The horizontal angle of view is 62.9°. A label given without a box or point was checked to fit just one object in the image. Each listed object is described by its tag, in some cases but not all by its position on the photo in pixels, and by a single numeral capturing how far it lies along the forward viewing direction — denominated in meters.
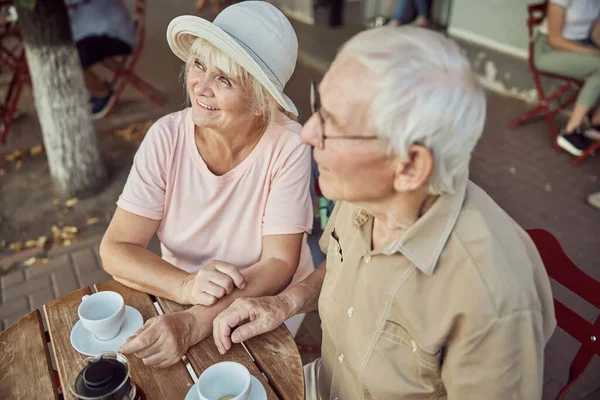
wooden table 1.49
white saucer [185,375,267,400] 1.39
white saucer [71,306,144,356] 1.58
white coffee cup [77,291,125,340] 1.55
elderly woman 1.80
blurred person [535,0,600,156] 4.63
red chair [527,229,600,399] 1.61
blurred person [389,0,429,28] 7.03
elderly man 1.11
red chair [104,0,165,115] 5.61
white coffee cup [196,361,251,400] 1.35
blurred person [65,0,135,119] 5.28
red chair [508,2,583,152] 4.89
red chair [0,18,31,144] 5.31
